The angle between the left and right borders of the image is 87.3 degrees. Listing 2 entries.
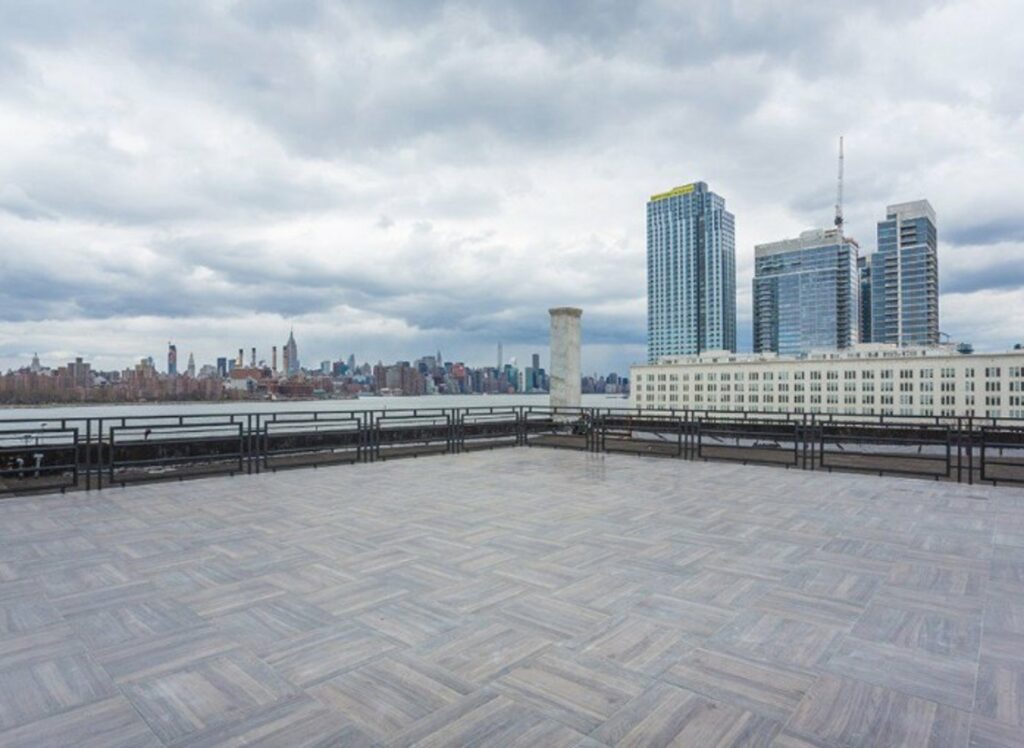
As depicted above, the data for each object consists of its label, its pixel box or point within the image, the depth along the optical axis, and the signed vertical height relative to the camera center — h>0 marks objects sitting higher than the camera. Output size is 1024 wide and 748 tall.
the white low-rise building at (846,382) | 77.44 -0.52
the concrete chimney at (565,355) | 13.40 +0.61
